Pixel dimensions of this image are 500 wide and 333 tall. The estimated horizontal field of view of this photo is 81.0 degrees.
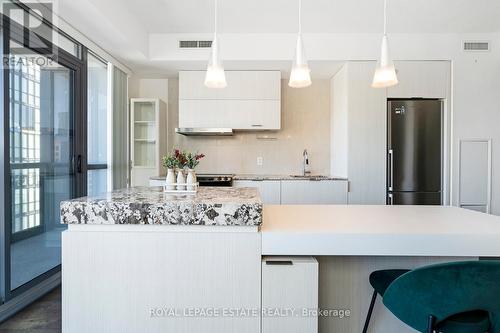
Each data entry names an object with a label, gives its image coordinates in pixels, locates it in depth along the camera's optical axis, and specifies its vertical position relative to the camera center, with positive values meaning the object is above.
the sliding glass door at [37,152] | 2.17 +0.07
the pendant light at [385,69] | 1.84 +0.59
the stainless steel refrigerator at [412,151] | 3.49 +0.13
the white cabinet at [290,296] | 1.26 -0.58
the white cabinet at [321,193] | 3.54 -0.38
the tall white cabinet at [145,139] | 4.03 +0.31
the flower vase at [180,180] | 1.75 -0.11
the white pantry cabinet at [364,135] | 3.52 +0.33
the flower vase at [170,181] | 1.75 -0.12
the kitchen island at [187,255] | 1.26 -0.41
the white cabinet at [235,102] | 3.82 +0.78
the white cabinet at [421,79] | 3.49 +1.00
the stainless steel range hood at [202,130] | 3.81 +0.41
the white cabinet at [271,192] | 3.57 -0.37
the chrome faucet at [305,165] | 4.20 -0.04
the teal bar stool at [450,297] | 0.96 -0.48
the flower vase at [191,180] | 1.74 -0.11
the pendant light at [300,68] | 1.78 +0.57
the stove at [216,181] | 3.57 -0.24
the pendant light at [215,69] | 1.88 +0.60
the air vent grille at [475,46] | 3.48 +1.39
